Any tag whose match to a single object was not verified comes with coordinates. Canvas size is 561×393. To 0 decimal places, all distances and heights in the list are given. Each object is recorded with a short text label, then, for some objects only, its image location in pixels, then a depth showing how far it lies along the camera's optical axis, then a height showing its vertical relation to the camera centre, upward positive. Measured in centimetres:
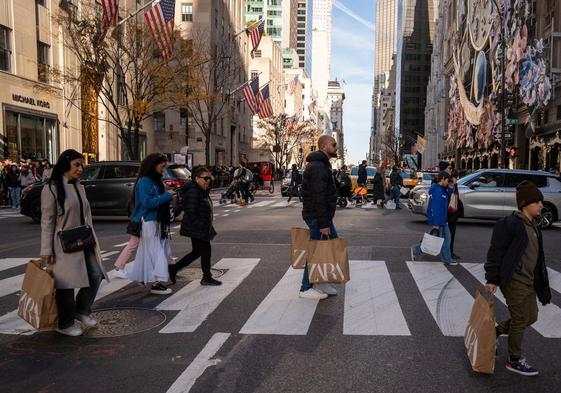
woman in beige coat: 457 -68
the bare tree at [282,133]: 7556 +448
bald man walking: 591 -34
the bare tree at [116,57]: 2345 +514
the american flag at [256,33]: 3425 +876
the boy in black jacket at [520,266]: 381 -79
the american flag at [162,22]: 2207 +612
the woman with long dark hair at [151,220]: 619 -75
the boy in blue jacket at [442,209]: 848 -79
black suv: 1360 -74
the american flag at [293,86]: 7006 +1052
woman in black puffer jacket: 666 -79
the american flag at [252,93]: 3662 +497
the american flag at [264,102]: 3819 +450
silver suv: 1432 -89
